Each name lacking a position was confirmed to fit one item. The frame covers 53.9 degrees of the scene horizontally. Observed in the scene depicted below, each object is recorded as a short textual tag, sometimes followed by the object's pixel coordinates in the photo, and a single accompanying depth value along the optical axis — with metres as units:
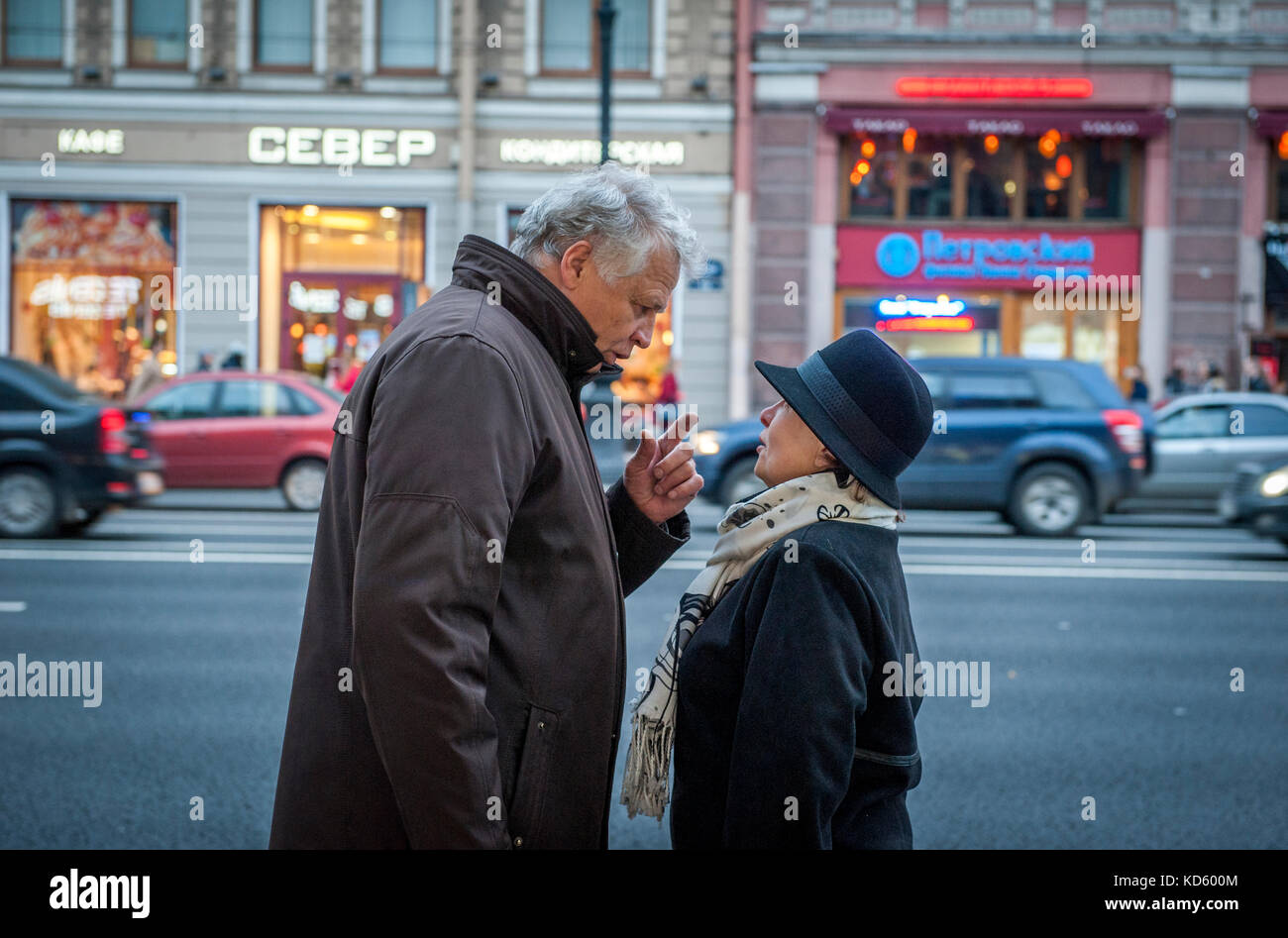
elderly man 1.86
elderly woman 2.03
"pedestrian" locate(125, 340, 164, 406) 17.21
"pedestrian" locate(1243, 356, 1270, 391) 18.97
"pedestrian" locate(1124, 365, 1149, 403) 18.41
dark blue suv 12.95
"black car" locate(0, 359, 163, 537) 11.55
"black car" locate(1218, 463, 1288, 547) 11.41
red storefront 20.72
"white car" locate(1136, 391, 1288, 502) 14.33
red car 14.38
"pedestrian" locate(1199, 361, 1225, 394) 18.25
